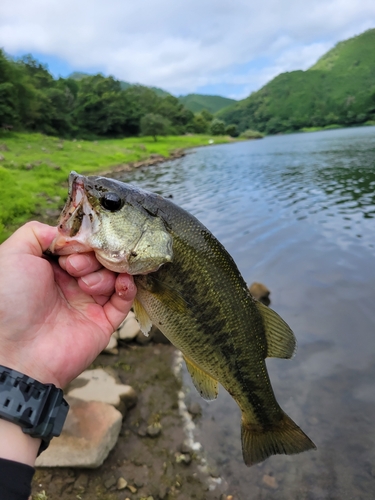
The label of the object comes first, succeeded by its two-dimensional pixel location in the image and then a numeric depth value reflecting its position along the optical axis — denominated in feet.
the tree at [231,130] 435.94
